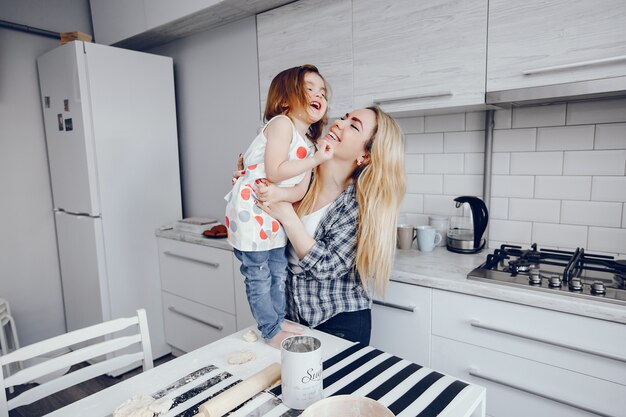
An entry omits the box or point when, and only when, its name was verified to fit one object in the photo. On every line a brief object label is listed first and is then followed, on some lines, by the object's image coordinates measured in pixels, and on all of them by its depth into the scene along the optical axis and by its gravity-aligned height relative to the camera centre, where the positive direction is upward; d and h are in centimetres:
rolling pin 73 -46
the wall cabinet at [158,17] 225 +84
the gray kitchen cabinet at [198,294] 227 -84
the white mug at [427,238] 189 -41
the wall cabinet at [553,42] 130 +37
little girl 115 -7
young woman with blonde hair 118 -22
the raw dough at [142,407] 75 -48
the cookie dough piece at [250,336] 108 -49
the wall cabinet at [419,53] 156 +41
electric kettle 179 -36
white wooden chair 95 -53
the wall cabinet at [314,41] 191 +57
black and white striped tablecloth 77 -49
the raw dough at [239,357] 95 -48
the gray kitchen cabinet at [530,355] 122 -69
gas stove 128 -45
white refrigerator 240 -9
